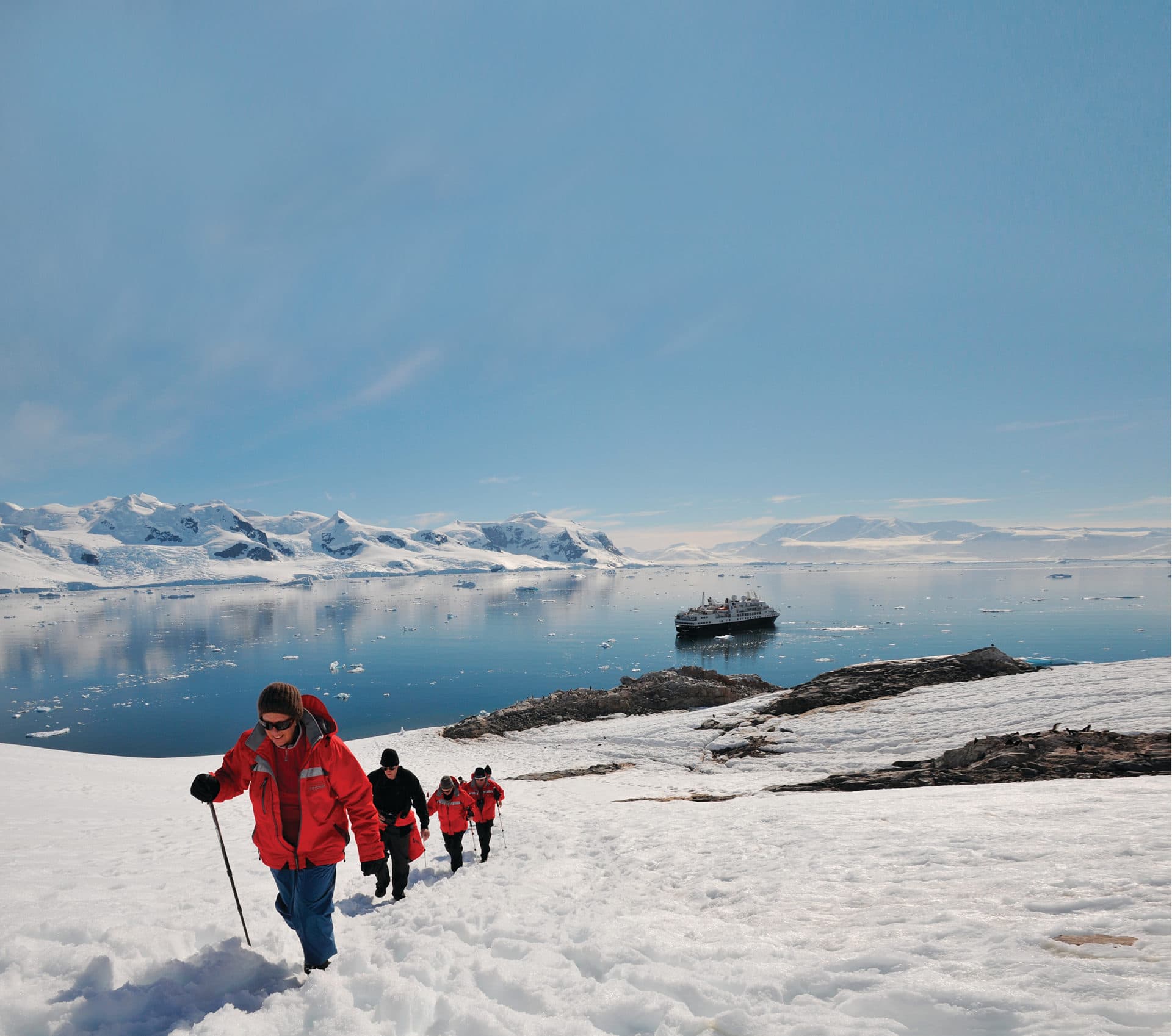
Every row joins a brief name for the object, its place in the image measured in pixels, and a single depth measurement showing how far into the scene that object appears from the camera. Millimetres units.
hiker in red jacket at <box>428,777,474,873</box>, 7887
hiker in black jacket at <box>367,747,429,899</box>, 6781
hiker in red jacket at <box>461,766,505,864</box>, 8297
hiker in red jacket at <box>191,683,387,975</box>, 3945
